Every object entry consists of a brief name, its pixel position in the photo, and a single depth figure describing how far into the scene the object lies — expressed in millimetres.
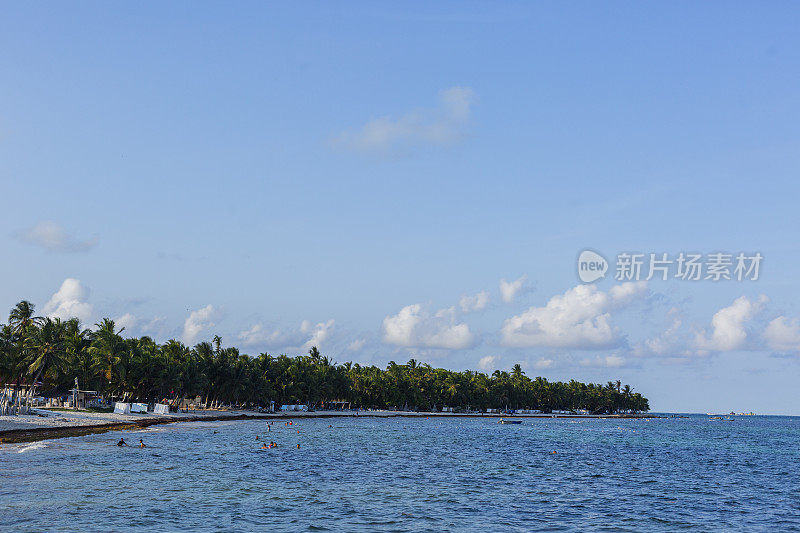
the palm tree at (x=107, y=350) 113500
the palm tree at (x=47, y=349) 101256
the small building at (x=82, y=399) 114188
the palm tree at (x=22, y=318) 108775
